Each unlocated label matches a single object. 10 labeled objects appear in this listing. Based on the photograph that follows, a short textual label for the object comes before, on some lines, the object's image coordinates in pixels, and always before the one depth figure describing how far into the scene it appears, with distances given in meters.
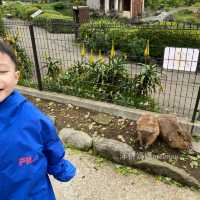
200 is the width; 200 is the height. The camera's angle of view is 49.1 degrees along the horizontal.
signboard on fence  2.79
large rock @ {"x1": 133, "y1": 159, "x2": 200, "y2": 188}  2.20
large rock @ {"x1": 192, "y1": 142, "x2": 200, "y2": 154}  2.60
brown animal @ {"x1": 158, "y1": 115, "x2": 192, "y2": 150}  2.53
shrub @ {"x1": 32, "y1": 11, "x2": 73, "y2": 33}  3.17
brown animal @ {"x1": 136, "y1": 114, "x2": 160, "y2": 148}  2.54
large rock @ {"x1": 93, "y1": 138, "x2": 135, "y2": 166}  2.42
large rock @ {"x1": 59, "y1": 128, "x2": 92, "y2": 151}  2.64
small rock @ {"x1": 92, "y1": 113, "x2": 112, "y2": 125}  3.05
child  1.08
